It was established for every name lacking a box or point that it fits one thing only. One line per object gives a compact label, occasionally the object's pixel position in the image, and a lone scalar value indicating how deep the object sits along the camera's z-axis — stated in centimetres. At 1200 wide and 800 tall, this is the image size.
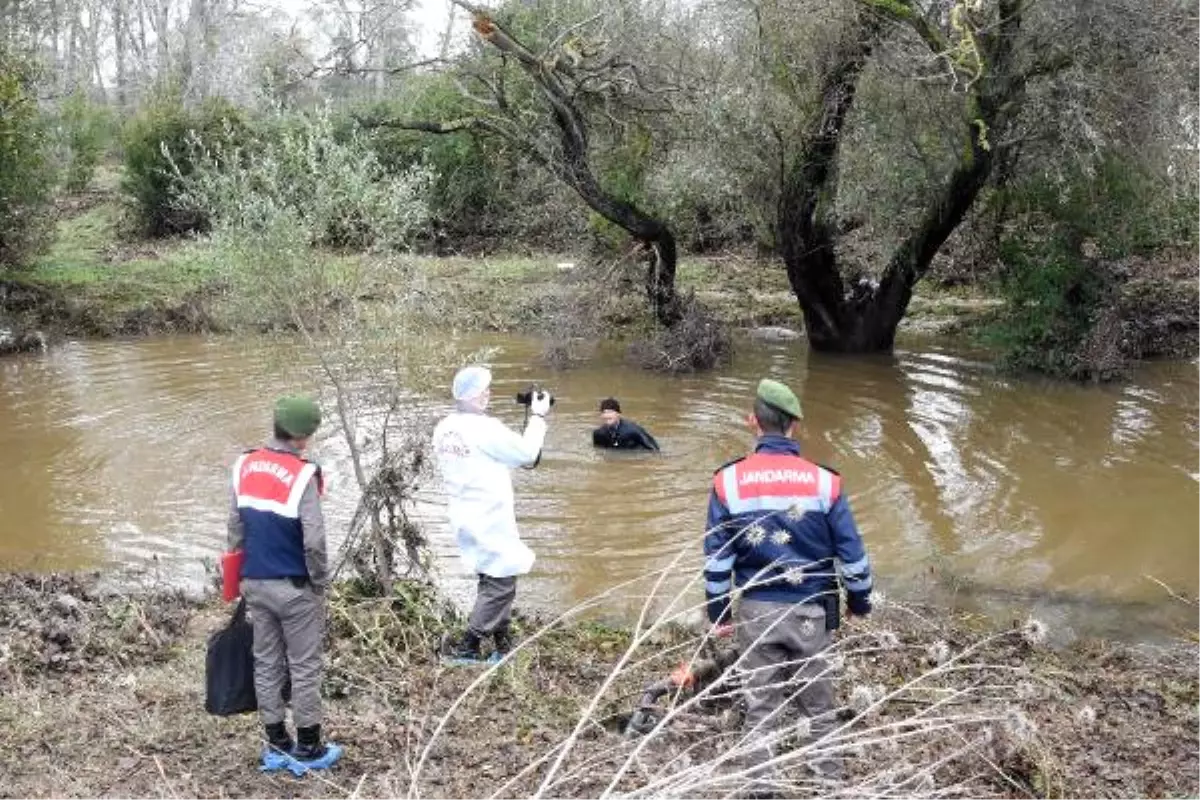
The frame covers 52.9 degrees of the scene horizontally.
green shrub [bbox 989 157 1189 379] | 1672
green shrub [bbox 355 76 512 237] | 2922
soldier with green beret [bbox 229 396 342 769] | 594
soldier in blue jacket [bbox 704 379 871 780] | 549
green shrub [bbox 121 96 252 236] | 2909
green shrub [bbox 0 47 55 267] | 2023
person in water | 1295
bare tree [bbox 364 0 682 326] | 1683
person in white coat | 725
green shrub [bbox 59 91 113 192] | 2676
